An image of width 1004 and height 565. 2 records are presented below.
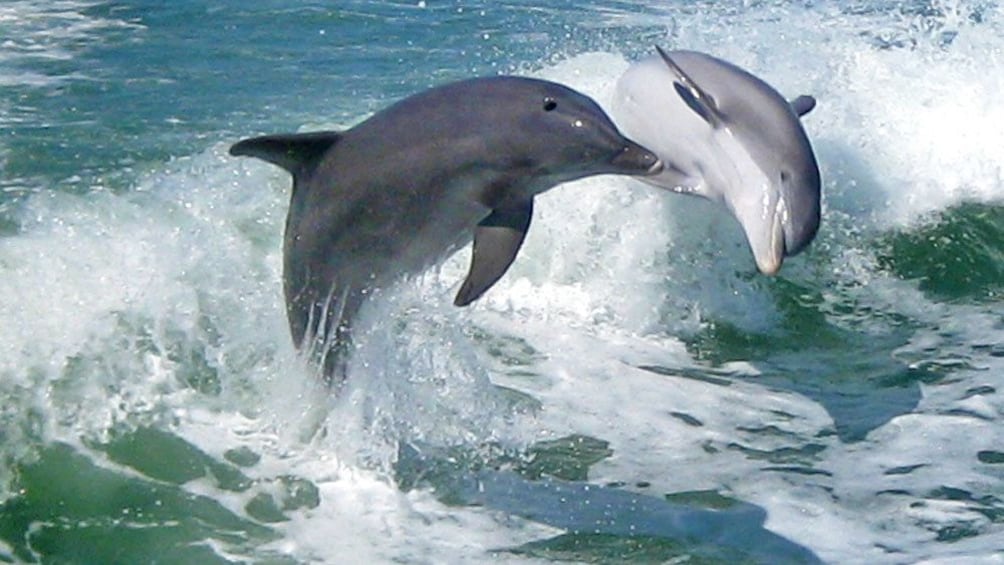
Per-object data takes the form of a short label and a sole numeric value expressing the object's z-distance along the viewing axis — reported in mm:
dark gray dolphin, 13227
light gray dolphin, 15883
